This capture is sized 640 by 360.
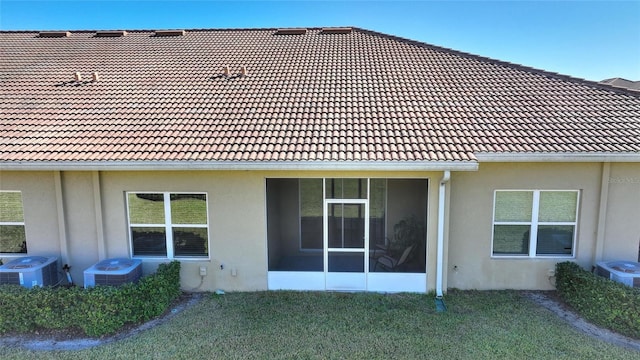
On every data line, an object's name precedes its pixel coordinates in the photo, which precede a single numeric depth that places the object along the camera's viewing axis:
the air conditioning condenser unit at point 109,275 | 6.78
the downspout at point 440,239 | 7.09
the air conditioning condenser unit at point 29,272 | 6.88
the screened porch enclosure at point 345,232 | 7.67
